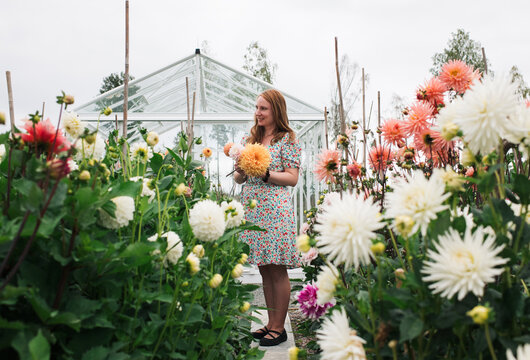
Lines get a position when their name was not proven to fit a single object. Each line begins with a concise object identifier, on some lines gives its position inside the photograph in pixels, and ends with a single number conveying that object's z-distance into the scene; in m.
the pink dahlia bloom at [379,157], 1.61
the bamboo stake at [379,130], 1.44
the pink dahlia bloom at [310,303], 1.76
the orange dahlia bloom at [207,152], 1.70
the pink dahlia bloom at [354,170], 1.62
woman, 2.19
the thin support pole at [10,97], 1.09
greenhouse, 5.38
